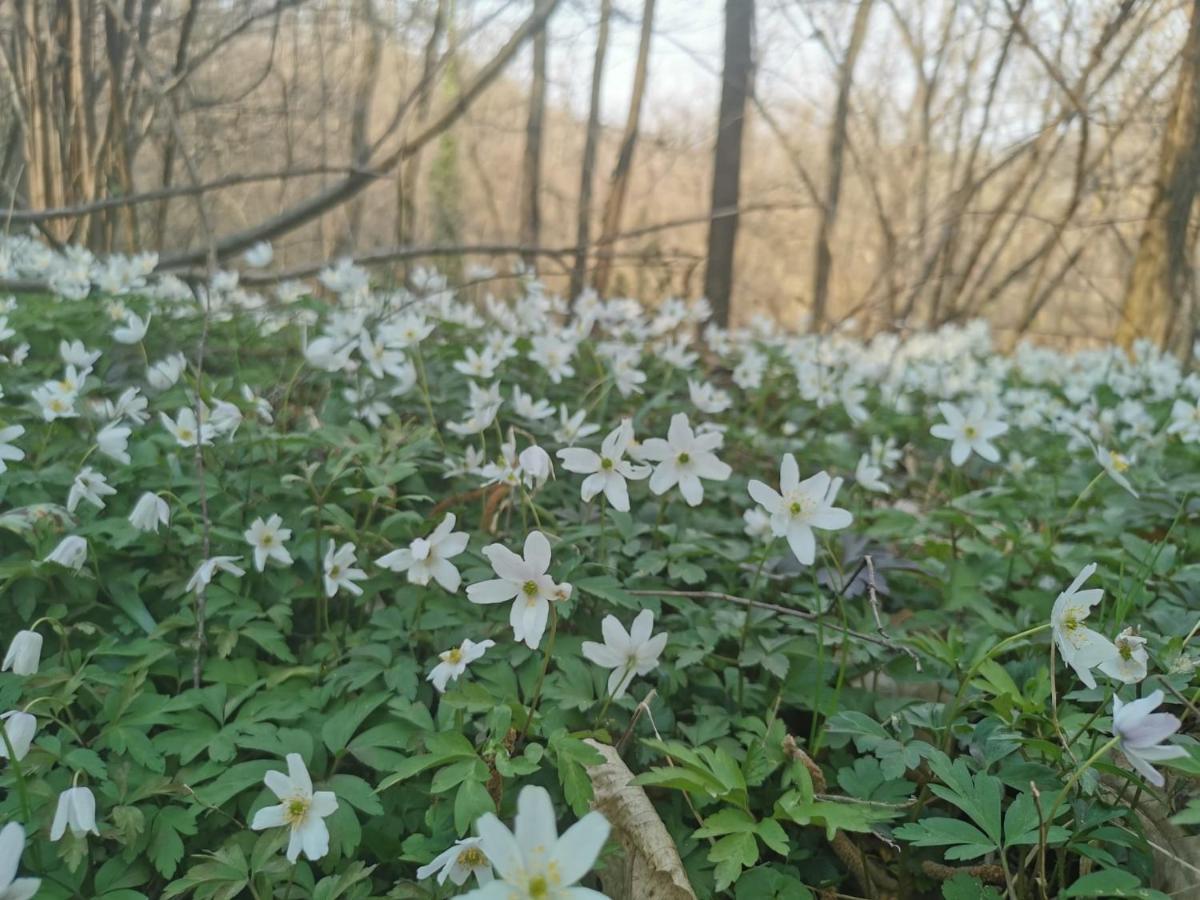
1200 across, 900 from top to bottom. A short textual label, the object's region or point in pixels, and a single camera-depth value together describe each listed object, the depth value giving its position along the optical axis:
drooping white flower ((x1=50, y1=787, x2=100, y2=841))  0.32
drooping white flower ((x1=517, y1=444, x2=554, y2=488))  0.42
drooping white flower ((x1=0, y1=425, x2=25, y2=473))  0.44
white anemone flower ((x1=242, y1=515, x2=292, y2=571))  0.45
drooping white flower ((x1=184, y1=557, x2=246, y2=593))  0.42
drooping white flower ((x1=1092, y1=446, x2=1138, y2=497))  0.48
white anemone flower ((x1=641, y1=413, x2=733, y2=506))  0.41
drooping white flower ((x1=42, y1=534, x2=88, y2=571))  0.42
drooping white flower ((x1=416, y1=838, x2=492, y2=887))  0.31
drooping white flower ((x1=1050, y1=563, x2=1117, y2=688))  0.33
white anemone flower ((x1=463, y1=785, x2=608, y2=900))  0.25
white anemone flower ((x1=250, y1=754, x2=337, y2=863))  0.33
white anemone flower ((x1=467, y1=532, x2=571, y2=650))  0.34
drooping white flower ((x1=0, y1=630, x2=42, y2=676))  0.36
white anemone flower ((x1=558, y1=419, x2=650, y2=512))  0.40
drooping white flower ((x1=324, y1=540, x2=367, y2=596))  0.43
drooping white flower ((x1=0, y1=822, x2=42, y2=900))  0.27
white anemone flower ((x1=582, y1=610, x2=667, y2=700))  0.35
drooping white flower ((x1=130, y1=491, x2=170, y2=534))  0.43
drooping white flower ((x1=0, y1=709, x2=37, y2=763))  0.34
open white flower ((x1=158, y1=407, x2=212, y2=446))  0.49
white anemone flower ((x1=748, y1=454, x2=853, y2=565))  0.37
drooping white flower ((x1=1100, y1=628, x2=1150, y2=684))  0.33
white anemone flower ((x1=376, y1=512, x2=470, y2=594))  0.40
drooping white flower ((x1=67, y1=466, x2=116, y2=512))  0.45
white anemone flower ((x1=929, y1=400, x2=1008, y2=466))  0.55
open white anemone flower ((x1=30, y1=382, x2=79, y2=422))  0.52
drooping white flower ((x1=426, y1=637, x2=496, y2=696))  0.37
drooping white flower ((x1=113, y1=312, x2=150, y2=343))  0.59
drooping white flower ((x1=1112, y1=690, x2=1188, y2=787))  0.28
